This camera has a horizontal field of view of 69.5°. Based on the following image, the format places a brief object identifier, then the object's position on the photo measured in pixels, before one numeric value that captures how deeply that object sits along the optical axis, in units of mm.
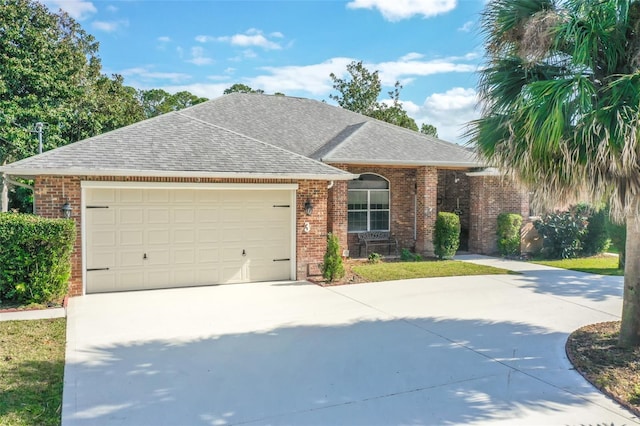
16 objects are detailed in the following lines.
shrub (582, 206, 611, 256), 16141
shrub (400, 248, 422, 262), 15017
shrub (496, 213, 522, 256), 16003
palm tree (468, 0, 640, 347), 5410
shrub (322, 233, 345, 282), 11227
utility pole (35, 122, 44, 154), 18875
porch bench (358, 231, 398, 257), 15603
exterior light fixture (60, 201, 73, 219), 9344
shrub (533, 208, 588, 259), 15828
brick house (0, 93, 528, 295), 9641
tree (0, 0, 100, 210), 19625
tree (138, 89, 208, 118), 41875
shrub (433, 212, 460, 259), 14781
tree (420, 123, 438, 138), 46844
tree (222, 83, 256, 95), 41384
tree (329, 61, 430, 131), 33656
